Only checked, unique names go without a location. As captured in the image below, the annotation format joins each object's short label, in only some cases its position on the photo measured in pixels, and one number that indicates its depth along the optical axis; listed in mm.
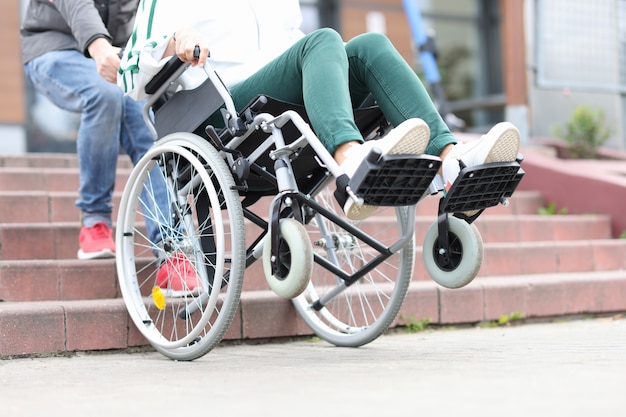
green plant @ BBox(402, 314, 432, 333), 8122
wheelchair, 5441
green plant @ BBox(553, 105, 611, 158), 15047
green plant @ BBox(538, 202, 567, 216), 12223
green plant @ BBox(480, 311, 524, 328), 8570
